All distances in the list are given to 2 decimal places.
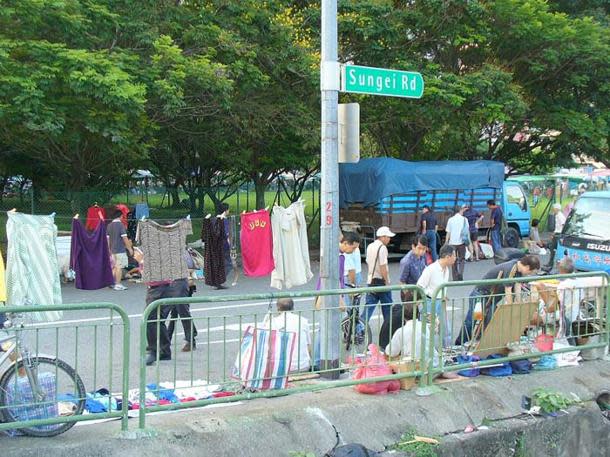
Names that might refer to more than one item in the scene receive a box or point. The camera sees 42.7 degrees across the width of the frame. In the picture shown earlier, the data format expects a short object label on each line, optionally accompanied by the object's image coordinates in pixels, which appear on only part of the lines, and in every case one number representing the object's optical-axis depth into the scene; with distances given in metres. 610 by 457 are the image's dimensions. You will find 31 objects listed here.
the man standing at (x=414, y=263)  9.54
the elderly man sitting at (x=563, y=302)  7.74
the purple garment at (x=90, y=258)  14.36
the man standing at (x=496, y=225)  21.88
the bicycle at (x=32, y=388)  5.14
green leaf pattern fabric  9.09
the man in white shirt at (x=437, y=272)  8.63
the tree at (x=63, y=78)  14.09
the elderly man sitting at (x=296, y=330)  6.33
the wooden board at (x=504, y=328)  7.21
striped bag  6.10
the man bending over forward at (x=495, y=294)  7.29
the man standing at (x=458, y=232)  17.52
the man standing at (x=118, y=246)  15.44
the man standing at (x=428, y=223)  19.55
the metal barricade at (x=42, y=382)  5.09
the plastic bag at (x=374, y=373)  6.59
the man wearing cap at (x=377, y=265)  9.63
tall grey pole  7.19
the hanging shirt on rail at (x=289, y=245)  13.00
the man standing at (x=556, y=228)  16.84
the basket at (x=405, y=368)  6.69
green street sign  7.23
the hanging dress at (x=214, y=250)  15.11
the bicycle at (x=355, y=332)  7.00
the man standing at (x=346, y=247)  9.68
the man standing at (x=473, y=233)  21.04
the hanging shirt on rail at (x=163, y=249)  9.14
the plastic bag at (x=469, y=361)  7.16
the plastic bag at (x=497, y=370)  7.38
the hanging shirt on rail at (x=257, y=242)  14.04
